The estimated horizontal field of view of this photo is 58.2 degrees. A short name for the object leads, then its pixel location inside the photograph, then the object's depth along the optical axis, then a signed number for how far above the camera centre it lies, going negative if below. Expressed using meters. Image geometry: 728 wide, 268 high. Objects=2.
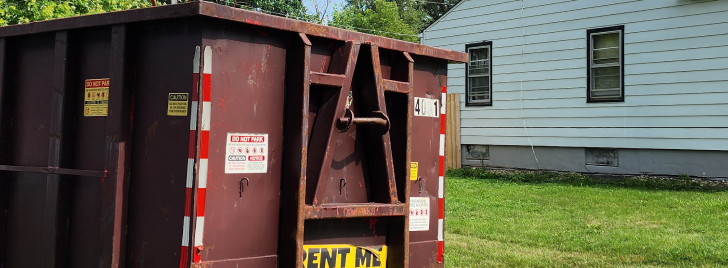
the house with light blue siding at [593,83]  12.12 +1.72
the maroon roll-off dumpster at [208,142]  3.81 +0.07
